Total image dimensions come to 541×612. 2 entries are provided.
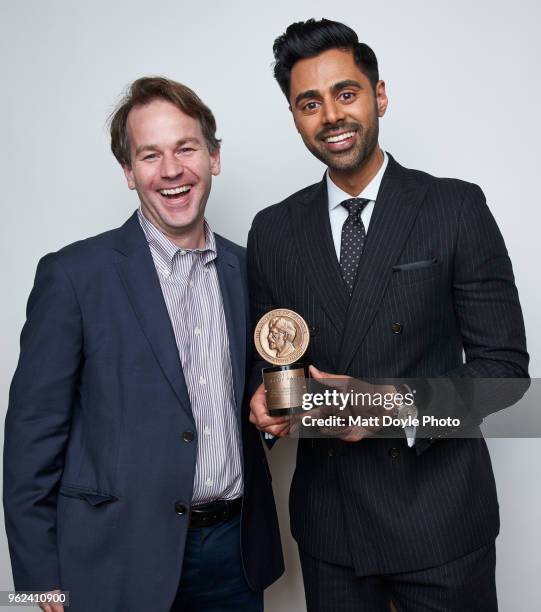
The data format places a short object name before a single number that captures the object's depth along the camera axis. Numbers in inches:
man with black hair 93.3
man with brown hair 96.9
